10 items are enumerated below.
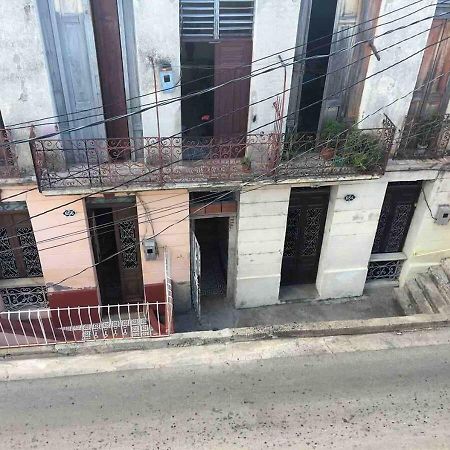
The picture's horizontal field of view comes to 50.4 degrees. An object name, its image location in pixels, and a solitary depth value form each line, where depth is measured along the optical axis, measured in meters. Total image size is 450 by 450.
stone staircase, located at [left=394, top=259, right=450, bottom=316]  11.30
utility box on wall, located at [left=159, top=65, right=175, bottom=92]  8.63
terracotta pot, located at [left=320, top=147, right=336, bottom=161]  9.70
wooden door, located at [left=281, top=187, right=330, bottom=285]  11.16
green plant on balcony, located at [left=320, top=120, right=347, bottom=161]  9.69
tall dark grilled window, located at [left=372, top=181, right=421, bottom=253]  11.41
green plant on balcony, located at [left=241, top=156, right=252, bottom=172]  9.39
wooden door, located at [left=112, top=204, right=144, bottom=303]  10.57
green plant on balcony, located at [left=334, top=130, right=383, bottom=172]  9.42
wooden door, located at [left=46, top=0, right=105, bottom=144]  8.27
